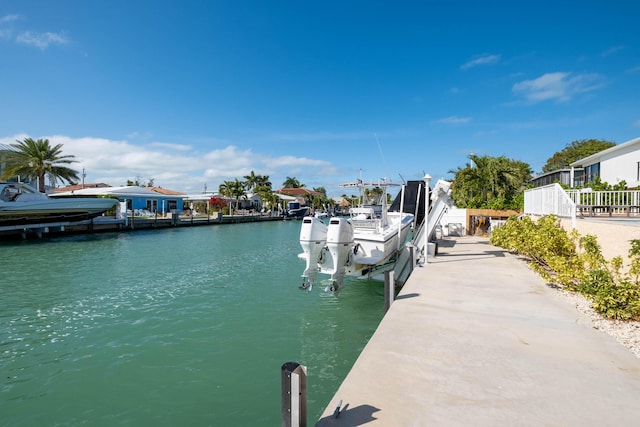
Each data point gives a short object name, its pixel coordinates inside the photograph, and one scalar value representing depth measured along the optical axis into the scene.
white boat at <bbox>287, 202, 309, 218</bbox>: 67.88
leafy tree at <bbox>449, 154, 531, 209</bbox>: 27.89
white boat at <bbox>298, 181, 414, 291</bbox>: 8.47
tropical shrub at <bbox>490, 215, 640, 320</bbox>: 5.54
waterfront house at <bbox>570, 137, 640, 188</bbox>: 17.38
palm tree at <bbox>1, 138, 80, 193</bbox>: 35.69
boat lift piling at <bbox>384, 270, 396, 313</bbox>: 7.23
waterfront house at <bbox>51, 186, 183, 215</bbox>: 48.88
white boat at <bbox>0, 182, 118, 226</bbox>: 26.33
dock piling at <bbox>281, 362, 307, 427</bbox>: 2.92
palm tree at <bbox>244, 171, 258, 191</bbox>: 83.69
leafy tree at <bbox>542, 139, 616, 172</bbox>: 46.72
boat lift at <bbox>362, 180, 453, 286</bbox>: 11.32
